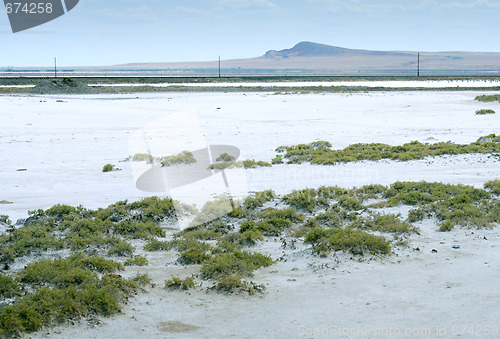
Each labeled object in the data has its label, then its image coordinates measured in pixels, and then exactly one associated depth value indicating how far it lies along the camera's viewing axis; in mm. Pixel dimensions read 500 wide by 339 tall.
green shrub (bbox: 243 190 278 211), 13283
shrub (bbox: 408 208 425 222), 12180
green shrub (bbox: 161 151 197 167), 19312
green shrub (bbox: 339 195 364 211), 13016
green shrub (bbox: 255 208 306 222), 12250
